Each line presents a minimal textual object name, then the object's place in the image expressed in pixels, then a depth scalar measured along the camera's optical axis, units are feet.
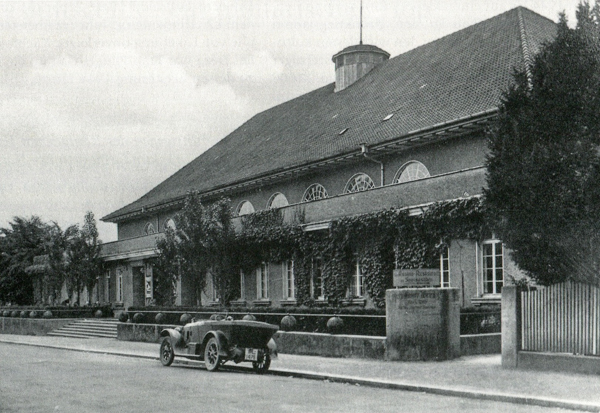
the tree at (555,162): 44.27
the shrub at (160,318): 90.02
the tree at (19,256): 175.83
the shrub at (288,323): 68.90
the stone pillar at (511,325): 47.97
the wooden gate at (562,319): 44.73
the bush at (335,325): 63.21
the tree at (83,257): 132.05
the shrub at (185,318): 84.28
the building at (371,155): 74.38
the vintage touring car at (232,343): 50.47
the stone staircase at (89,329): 100.99
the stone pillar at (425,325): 54.34
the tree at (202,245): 93.97
